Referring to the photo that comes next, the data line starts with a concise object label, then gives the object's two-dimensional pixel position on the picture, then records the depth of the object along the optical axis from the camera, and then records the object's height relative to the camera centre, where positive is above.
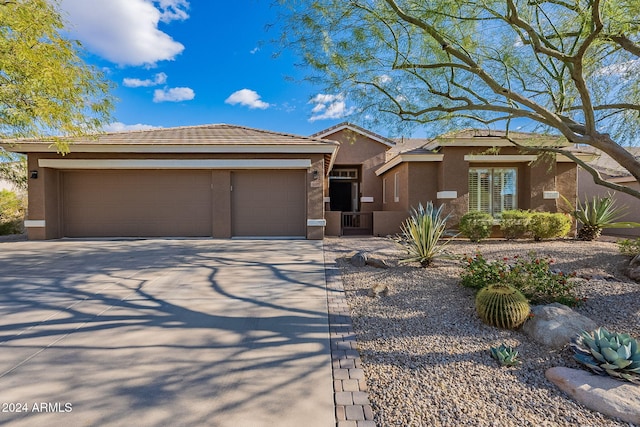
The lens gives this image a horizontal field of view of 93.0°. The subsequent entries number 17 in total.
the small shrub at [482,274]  4.84 -1.06
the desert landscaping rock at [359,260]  7.00 -1.16
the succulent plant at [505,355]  2.92 -1.43
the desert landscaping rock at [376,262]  6.78 -1.19
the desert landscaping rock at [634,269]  5.55 -1.16
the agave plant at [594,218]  10.59 -0.35
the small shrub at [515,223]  10.86 -0.51
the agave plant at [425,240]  6.58 -0.67
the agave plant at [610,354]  2.59 -1.30
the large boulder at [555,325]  3.29 -1.33
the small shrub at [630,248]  6.64 -0.90
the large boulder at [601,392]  2.30 -1.49
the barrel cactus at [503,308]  3.66 -1.22
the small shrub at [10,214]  13.19 -0.05
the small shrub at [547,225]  10.73 -0.58
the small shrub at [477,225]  10.82 -0.57
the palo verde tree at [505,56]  4.63 +3.06
